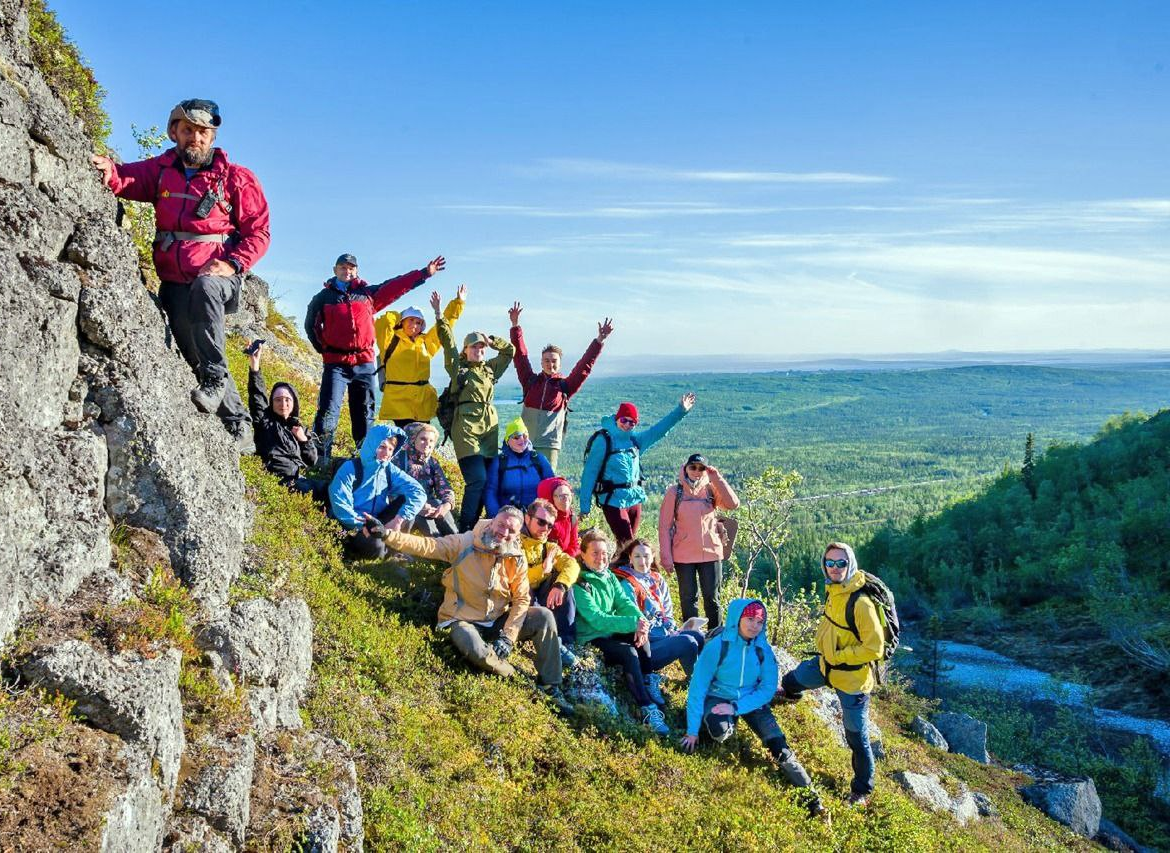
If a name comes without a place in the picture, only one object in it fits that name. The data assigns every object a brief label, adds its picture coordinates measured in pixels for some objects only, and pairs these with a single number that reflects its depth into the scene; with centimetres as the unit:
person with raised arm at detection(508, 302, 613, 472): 1423
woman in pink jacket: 1363
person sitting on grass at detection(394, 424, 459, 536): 1250
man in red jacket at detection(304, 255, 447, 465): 1266
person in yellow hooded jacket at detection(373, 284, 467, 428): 1329
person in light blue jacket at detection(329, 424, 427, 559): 1158
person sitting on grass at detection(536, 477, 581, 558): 1234
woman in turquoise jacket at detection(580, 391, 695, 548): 1373
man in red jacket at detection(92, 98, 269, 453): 870
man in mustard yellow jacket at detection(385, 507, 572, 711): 1084
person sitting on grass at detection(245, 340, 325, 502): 1219
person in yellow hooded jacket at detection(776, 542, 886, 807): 1137
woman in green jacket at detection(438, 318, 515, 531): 1303
